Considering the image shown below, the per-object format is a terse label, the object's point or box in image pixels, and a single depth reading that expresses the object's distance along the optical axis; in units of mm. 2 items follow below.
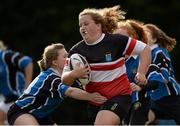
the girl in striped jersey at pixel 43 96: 17442
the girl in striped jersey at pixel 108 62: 16529
